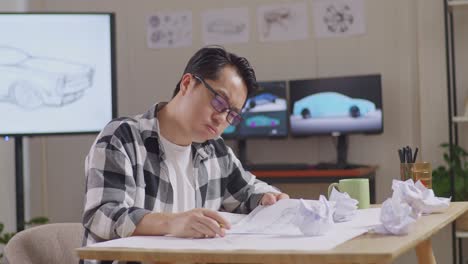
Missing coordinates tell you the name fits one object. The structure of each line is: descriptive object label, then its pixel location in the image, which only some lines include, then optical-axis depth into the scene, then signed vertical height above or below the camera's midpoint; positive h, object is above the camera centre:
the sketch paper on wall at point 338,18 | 4.85 +0.74
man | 1.76 -0.05
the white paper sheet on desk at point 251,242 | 1.38 -0.19
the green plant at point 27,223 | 3.99 -0.39
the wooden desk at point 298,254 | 1.24 -0.19
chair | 1.88 -0.24
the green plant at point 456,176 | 4.28 -0.23
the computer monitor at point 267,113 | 4.77 +0.17
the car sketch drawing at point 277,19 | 5.01 +0.77
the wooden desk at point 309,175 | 4.35 -0.20
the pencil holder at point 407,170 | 2.24 -0.09
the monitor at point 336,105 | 4.61 +0.20
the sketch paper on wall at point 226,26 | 5.09 +0.75
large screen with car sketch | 3.95 +0.37
